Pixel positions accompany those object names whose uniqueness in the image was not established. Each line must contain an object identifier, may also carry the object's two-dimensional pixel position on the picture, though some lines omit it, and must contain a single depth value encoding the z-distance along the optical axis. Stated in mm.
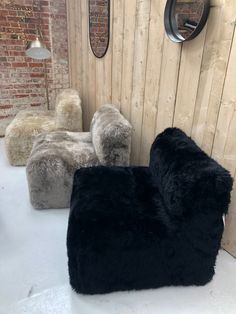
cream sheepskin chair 2449
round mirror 1270
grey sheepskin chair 1775
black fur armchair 1093
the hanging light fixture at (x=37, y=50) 2576
